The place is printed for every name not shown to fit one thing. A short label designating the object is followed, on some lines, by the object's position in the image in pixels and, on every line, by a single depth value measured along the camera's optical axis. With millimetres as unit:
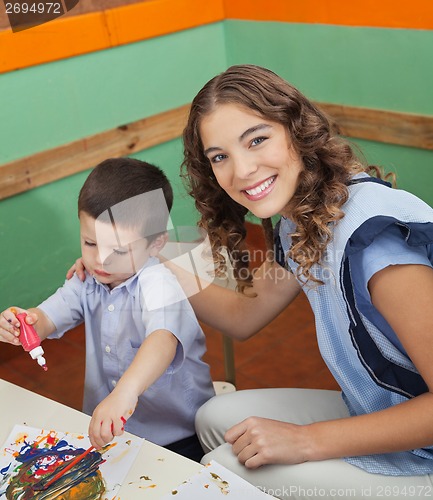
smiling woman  1141
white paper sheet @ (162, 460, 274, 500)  994
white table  1030
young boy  1397
